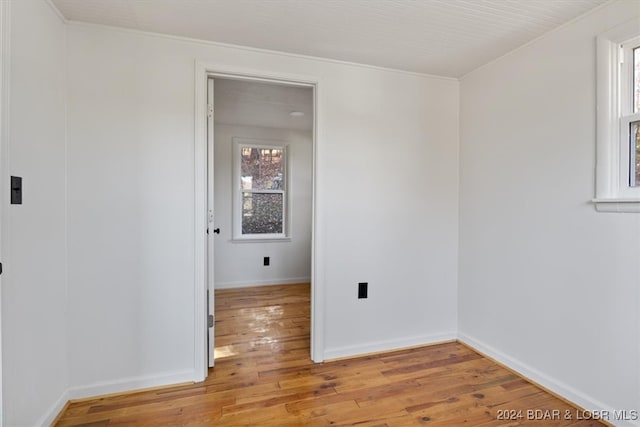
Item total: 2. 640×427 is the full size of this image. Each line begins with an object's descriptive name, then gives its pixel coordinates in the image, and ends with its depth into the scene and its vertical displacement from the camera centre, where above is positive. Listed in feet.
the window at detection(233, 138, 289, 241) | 15.53 +1.11
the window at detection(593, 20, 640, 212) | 5.63 +1.67
